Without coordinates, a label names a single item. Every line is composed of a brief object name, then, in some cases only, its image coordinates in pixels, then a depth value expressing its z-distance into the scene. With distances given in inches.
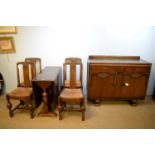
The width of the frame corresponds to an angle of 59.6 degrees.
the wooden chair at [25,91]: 87.3
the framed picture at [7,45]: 111.0
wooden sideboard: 97.9
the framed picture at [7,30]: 107.1
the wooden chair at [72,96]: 85.9
